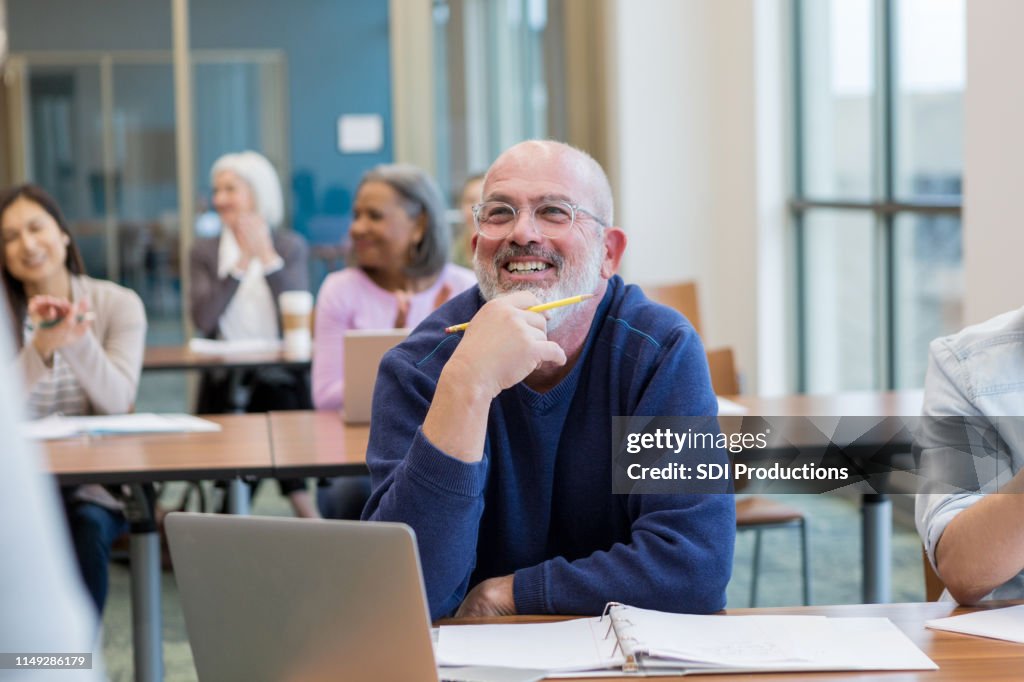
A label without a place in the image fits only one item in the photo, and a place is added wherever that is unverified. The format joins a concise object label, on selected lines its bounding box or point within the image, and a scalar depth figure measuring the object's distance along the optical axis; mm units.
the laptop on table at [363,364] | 2963
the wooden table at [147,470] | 2650
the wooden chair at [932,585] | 1843
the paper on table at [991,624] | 1472
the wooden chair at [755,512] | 3258
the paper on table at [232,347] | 4809
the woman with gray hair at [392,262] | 3684
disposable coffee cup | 4695
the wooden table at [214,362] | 4434
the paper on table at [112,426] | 3076
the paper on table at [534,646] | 1394
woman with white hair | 5211
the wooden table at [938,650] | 1340
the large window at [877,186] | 4445
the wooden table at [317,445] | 2695
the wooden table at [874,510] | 3037
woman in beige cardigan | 3057
